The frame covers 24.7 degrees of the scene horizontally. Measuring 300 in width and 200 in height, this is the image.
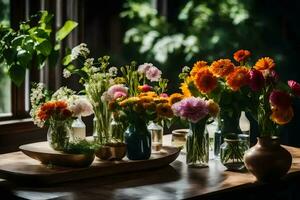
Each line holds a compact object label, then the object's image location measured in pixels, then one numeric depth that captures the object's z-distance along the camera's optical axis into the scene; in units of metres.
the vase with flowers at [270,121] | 2.54
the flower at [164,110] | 2.75
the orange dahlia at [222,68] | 2.75
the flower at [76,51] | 2.83
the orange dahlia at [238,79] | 2.67
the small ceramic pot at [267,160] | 2.55
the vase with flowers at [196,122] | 2.62
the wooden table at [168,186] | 2.34
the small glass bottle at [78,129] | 2.91
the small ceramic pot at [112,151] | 2.71
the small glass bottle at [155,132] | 3.02
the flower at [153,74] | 2.95
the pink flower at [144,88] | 2.91
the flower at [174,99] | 2.82
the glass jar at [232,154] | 2.74
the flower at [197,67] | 2.82
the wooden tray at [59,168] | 2.44
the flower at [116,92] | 2.71
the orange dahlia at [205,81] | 2.70
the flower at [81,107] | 2.63
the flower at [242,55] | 2.82
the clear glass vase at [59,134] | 2.60
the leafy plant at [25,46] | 2.99
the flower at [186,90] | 2.86
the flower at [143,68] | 2.95
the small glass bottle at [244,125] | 3.10
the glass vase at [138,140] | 2.73
